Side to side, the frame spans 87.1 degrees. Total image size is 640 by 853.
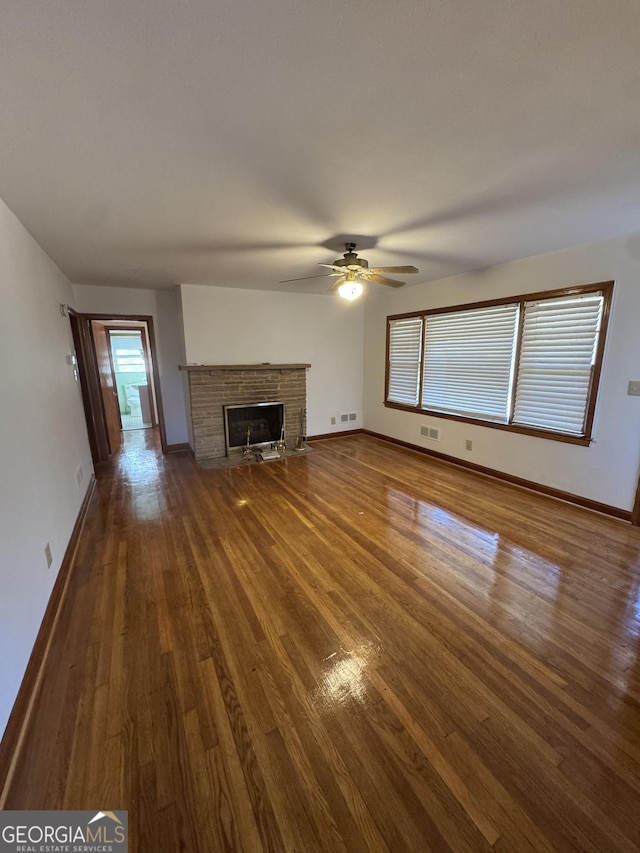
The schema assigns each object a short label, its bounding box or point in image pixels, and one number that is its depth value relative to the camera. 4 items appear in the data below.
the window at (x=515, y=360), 3.15
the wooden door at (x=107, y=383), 4.96
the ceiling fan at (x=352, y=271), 2.87
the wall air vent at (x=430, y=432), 4.78
